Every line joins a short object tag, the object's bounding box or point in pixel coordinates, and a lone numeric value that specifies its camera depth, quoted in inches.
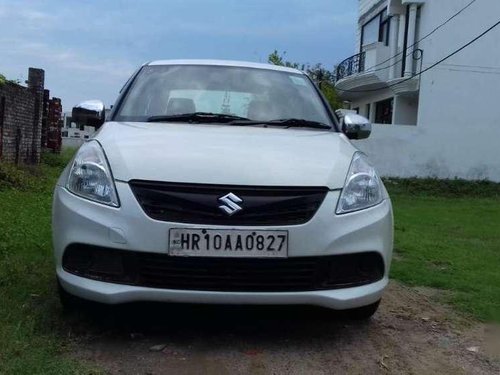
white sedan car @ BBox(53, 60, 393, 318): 132.1
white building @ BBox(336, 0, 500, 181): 757.9
